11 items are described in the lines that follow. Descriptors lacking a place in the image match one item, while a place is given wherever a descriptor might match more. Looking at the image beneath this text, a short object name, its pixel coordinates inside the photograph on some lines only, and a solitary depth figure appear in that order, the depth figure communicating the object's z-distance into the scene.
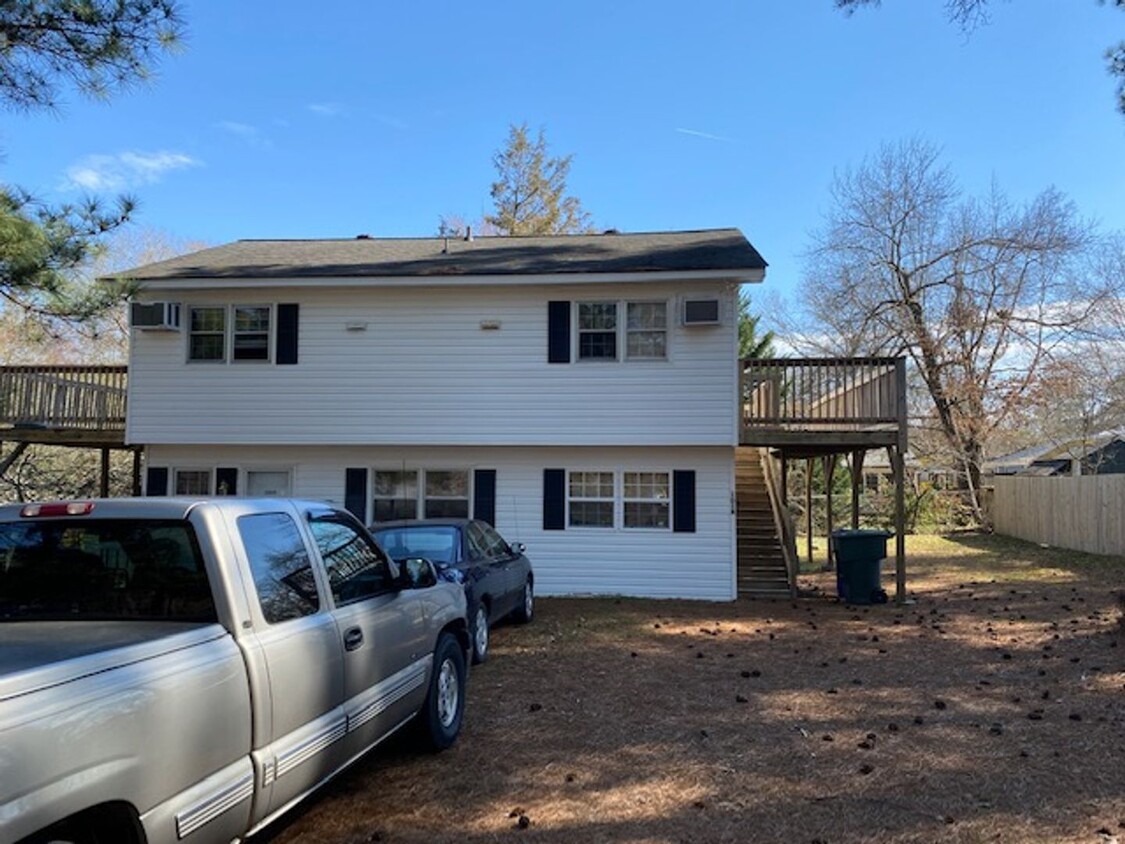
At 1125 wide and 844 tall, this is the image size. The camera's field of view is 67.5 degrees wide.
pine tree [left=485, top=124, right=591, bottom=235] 33.66
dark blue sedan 8.47
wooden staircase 14.52
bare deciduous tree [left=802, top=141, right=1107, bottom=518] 25.42
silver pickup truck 2.45
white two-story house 13.72
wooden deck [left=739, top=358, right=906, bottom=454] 12.99
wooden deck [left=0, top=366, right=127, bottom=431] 14.66
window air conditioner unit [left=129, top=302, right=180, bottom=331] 14.20
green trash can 12.96
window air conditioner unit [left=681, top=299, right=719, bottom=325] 13.30
